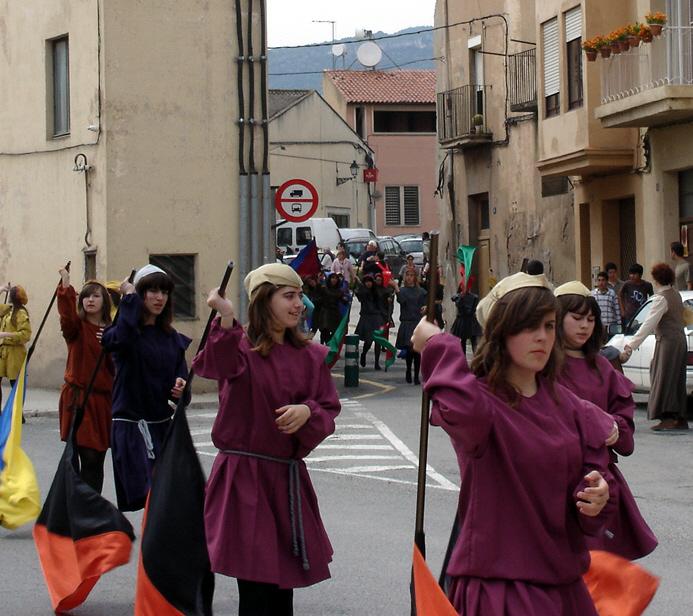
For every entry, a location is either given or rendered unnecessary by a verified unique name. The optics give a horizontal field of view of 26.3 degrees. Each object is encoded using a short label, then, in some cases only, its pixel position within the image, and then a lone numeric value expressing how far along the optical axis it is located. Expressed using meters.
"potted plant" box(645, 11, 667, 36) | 23.69
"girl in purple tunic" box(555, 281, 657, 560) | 5.85
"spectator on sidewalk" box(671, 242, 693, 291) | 21.64
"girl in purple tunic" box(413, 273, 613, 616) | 4.18
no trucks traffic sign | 21.25
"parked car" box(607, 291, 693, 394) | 17.47
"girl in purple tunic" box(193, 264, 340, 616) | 5.84
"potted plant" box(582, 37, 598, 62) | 24.77
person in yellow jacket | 16.62
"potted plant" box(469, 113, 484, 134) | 33.22
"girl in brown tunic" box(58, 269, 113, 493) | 9.30
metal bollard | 21.94
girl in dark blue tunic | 8.19
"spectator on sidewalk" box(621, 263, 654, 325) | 21.56
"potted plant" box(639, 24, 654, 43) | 23.67
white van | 49.34
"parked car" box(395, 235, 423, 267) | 55.22
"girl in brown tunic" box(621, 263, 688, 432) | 15.86
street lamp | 61.44
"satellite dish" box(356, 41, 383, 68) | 55.66
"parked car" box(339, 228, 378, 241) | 53.16
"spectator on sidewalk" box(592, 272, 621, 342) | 21.61
